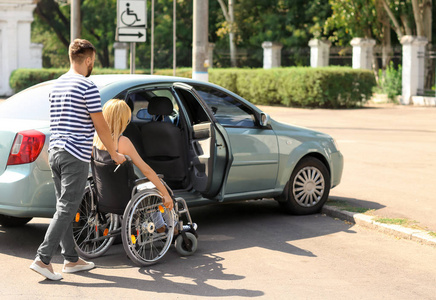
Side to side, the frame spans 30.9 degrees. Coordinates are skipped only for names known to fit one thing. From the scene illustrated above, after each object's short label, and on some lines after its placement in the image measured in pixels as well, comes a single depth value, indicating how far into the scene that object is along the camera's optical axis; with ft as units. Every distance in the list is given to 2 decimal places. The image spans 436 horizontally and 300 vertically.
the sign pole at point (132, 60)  43.66
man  19.56
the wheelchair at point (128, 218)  20.99
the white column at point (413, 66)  101.96
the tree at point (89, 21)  170.09
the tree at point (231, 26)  140.46
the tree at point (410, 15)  108.58
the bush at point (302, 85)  92.99
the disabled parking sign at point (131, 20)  43.14
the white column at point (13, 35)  123.95
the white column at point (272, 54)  128.47
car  22.25
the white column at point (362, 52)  110.63
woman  20.79
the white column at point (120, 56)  140.87
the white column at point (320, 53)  123.85
